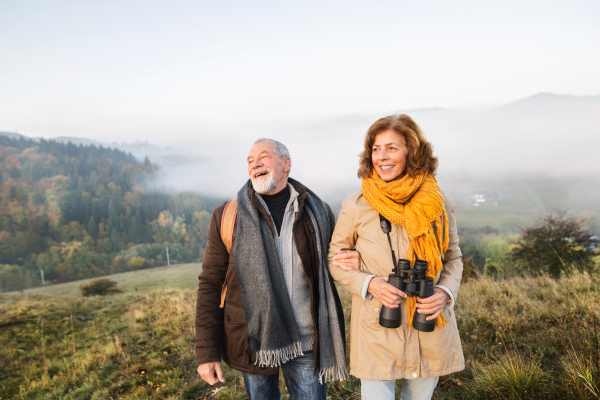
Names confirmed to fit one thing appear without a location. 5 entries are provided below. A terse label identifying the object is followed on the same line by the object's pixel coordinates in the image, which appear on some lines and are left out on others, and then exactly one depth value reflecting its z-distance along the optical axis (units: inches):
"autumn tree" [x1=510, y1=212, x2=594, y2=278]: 468.4
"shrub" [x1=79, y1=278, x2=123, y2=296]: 726.5
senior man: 89.1
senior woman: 77.4
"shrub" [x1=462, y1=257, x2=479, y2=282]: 428.5
